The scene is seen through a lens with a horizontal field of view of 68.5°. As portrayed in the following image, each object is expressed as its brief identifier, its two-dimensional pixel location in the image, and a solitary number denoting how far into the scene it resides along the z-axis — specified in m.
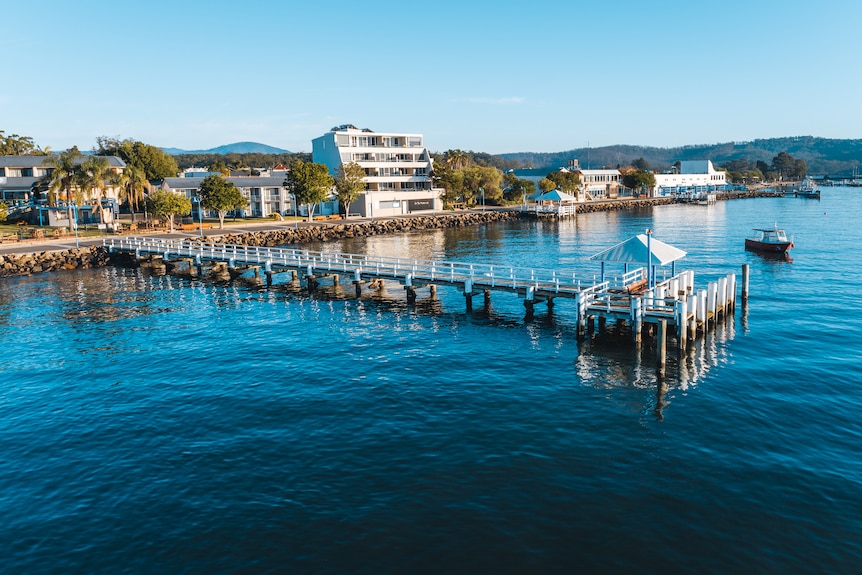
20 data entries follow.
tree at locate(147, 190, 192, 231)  88.89
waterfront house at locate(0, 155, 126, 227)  93.69
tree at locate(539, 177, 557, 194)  163.62
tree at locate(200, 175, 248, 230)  93.69
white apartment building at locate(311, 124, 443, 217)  121.19
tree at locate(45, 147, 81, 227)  85.75
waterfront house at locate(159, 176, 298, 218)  110.44
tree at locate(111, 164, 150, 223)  97.88
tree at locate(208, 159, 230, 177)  161.27
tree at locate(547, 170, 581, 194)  170.88
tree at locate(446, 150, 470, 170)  159.90
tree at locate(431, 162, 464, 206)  132.12
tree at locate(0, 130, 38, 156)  142.88
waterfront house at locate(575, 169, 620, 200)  191.62
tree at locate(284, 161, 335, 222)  99.19
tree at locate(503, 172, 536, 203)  159.62
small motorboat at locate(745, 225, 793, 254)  69.81
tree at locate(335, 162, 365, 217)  110.88
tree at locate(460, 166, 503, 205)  144.50
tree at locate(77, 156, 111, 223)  86.31
